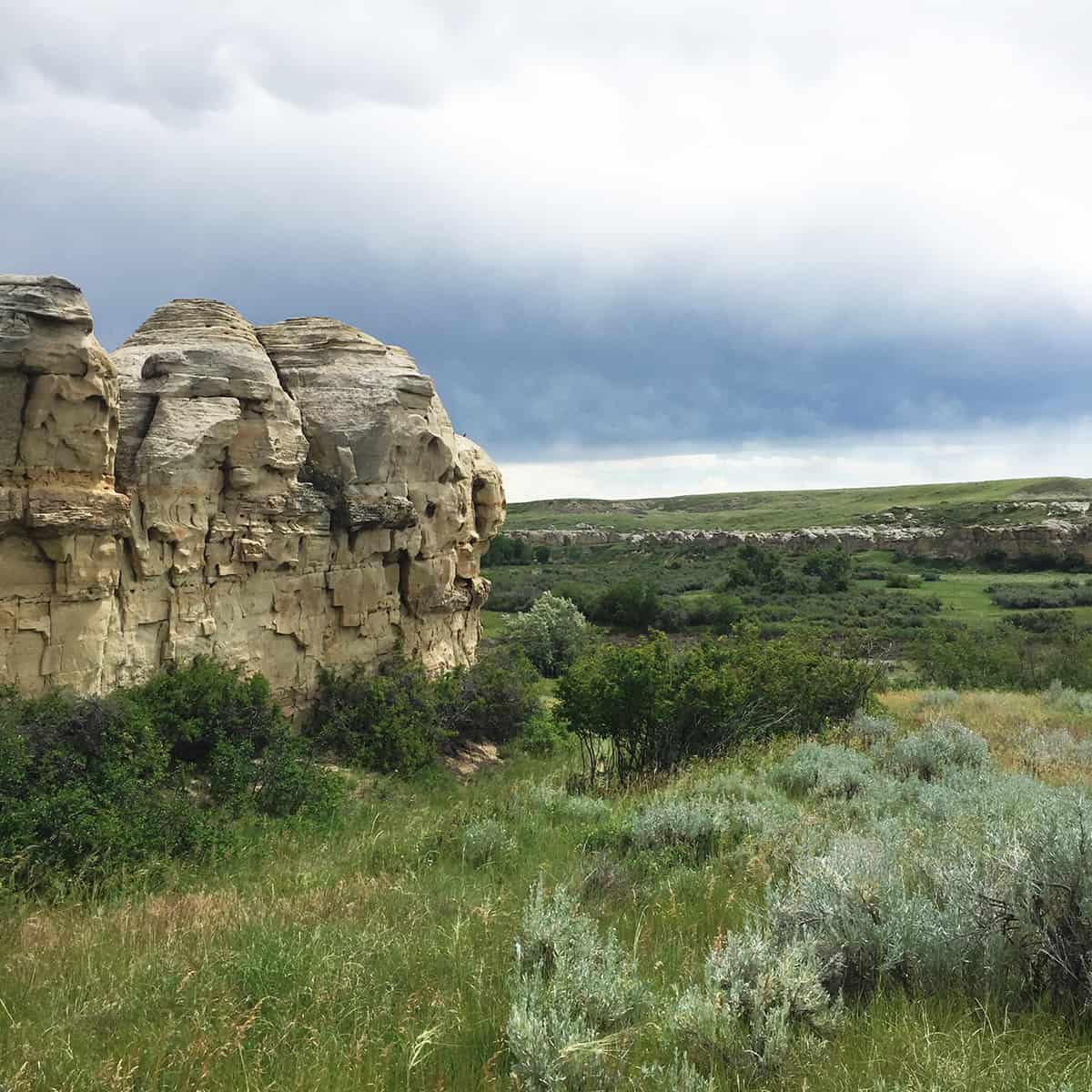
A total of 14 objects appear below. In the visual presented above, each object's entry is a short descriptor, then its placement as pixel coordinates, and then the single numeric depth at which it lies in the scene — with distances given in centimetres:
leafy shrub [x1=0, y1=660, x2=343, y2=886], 848
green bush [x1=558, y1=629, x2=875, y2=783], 1255
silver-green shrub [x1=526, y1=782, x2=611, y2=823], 896
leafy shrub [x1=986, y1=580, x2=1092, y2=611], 4319
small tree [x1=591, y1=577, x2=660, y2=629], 4362
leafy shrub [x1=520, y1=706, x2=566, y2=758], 1762
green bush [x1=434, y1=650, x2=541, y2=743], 1647
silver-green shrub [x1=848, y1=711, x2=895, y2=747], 1238
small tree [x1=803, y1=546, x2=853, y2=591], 5456
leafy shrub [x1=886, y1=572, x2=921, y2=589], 5369
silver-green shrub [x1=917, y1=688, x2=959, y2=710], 1698
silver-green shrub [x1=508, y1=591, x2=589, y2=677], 3139
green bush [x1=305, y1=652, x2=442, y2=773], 1422
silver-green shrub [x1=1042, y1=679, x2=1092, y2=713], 1638
